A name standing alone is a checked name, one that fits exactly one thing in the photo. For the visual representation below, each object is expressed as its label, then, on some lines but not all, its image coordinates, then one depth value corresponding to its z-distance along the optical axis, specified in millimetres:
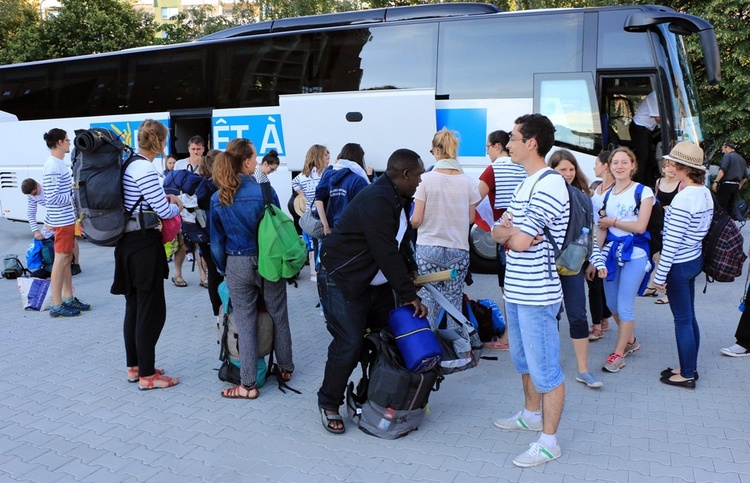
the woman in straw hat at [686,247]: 4625
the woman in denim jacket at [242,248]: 4562
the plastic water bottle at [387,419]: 4066
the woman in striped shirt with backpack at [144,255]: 4699
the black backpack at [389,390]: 3963
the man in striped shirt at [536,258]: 3391
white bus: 8289
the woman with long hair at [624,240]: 5074
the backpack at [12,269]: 9281
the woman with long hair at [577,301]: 4820
